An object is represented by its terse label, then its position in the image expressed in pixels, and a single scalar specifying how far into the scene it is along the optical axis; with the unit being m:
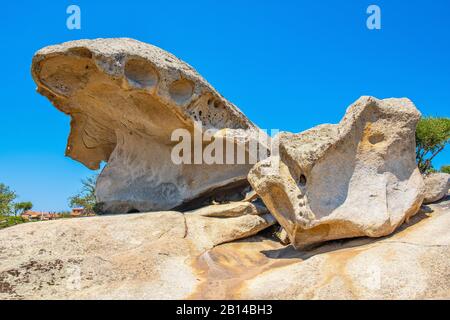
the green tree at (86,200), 23.16
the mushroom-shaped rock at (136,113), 8.24
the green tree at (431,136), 12.88
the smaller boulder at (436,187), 7.77
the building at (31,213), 36.51
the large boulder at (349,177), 6.54
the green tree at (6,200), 27.07
